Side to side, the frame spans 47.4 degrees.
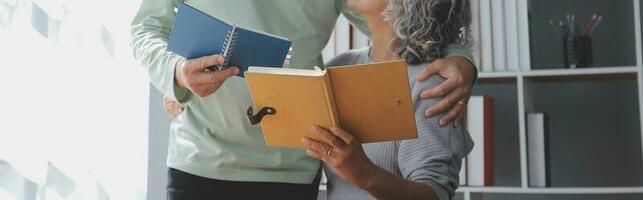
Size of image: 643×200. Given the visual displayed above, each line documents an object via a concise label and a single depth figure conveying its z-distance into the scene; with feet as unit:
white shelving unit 7.40
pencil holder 7.86
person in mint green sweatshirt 5.04
